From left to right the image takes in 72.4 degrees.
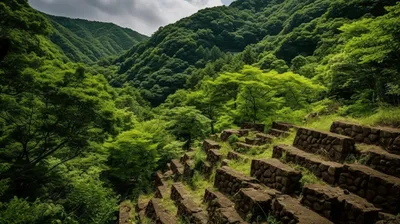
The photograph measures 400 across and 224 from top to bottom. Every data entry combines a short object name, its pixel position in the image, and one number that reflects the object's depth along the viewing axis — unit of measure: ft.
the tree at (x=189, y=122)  75.41
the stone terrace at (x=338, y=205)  15.15
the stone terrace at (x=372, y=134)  18.97
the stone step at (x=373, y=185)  15.33
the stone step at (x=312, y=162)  19.44
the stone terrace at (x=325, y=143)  21.27
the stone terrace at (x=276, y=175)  21.31
